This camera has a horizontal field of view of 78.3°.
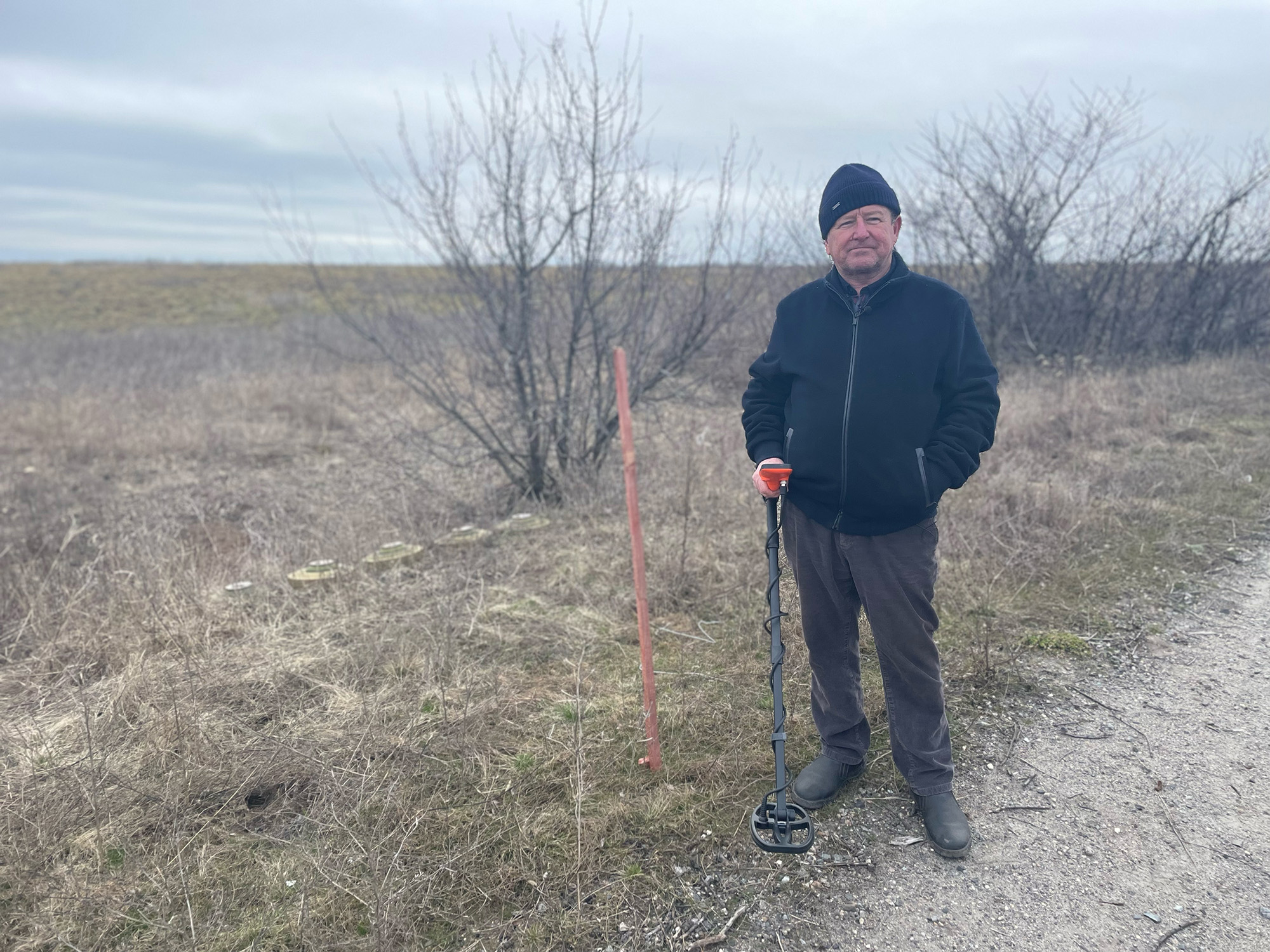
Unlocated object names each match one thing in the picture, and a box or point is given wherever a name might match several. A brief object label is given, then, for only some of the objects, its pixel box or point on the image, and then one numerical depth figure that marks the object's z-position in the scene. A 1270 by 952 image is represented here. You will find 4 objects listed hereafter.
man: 2.37
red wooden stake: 2.52
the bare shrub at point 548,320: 6.23
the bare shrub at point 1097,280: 11.91
